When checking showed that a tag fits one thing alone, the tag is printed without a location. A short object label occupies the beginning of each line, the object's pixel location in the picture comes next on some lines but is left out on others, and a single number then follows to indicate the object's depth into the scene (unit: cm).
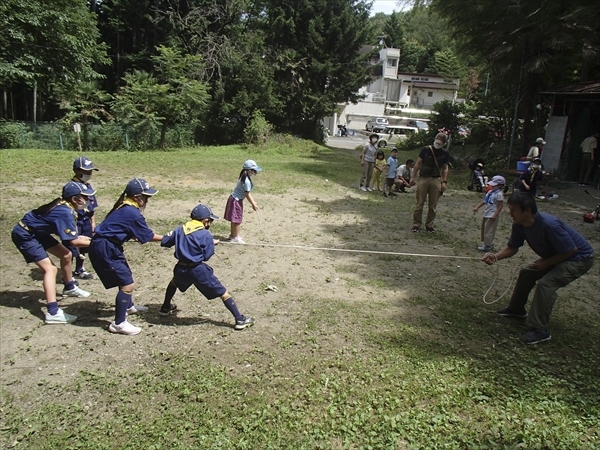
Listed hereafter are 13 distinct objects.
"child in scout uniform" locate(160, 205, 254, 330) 468
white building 5853
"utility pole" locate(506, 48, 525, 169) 1759
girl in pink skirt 769
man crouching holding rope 473
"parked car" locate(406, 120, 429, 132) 4491
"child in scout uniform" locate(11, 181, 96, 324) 502
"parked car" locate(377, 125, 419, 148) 4151
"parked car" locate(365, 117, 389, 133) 4645
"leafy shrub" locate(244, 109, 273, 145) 2722
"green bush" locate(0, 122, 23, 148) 2183
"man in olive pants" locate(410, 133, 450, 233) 858
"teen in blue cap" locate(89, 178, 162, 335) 464
